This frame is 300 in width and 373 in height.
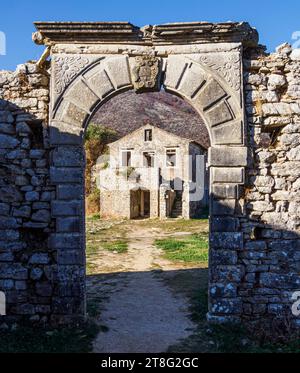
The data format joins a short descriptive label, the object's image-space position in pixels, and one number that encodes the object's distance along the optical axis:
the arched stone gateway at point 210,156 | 5.43
